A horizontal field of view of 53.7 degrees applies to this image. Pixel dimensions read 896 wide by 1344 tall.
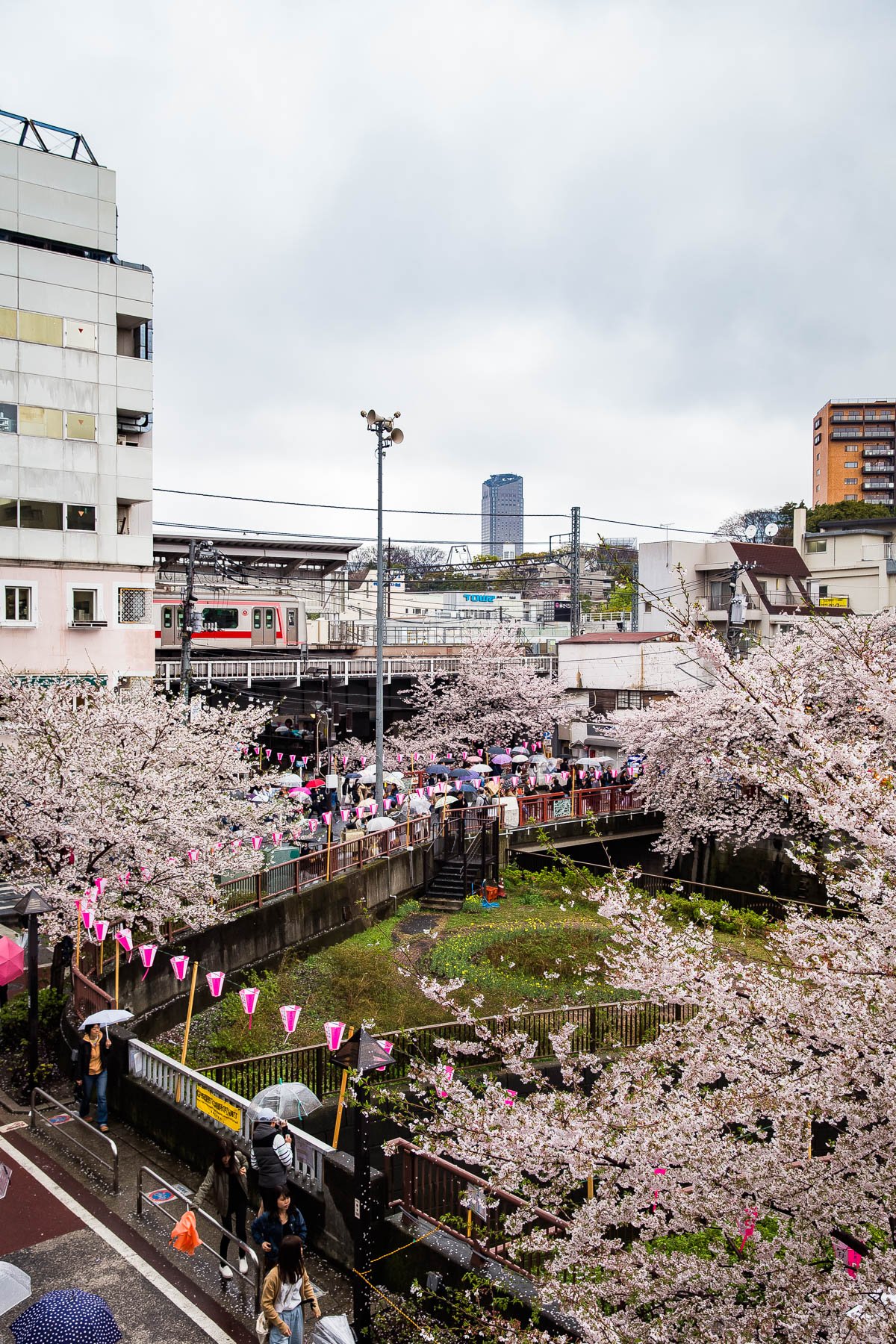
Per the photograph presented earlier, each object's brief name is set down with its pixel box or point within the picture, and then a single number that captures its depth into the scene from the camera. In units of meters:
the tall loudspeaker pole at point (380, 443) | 23.67
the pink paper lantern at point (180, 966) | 13.68
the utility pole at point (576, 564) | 49.12
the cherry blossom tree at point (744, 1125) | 4.82
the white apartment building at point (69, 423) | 31.36
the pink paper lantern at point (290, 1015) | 11.30
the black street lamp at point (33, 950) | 12.14
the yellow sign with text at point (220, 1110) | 10.45
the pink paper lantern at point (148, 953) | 14.42
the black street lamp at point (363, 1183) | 7.58
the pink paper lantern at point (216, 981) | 13.58
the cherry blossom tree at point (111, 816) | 15.43
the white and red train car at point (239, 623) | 45.62
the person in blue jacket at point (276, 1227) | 8.25
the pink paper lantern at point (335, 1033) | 10.86
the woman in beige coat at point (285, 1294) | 7.20
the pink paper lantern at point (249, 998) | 12.33
